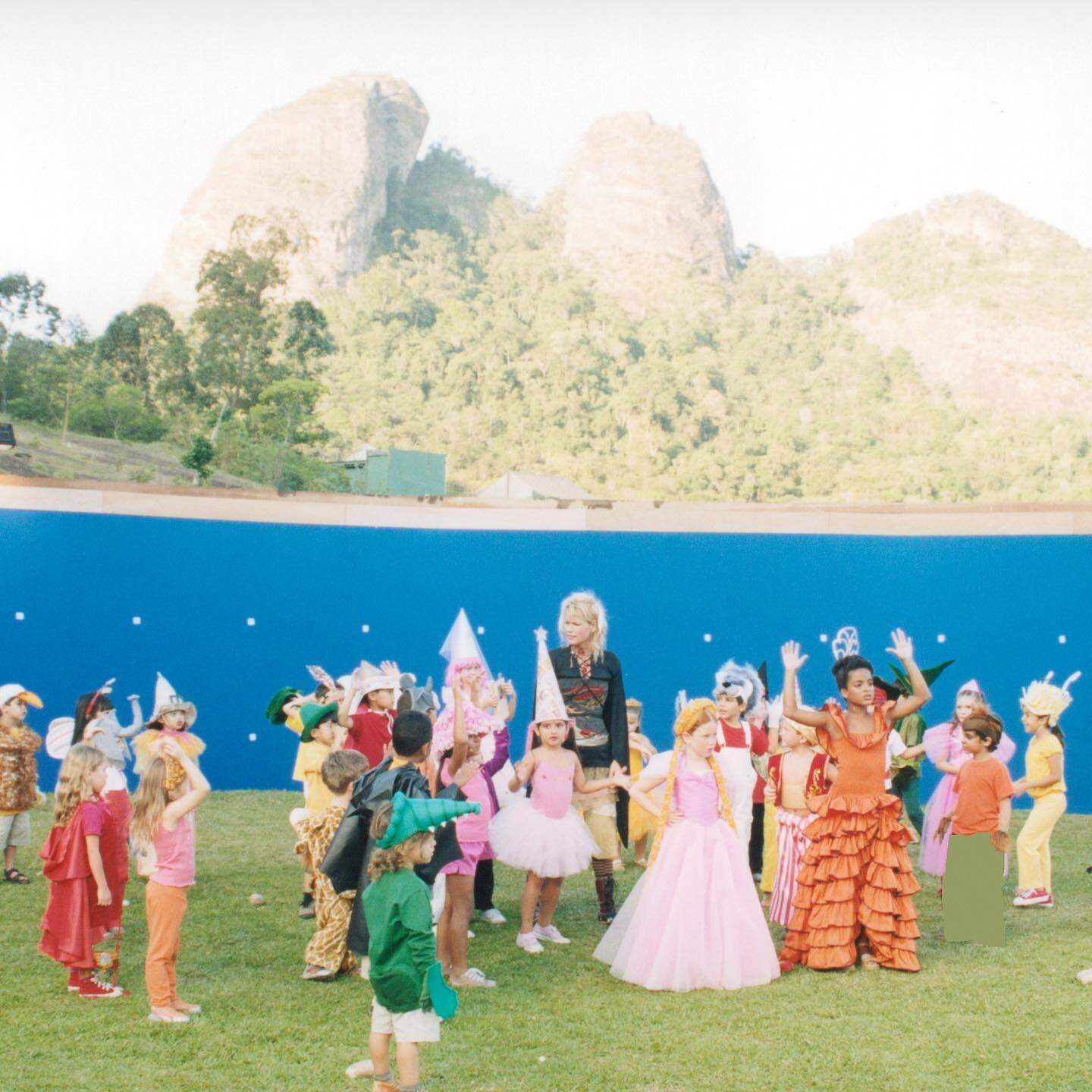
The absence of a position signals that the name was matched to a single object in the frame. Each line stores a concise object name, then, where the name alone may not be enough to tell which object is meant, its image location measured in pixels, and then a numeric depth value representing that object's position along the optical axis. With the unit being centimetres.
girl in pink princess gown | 571
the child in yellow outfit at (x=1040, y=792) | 754
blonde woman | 678
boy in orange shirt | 655
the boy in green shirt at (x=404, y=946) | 409
